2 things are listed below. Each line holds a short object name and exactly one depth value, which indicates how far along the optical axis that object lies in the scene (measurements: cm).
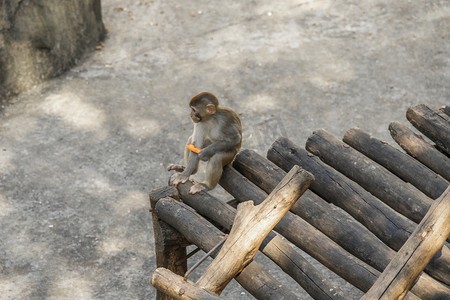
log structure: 726
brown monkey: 979
